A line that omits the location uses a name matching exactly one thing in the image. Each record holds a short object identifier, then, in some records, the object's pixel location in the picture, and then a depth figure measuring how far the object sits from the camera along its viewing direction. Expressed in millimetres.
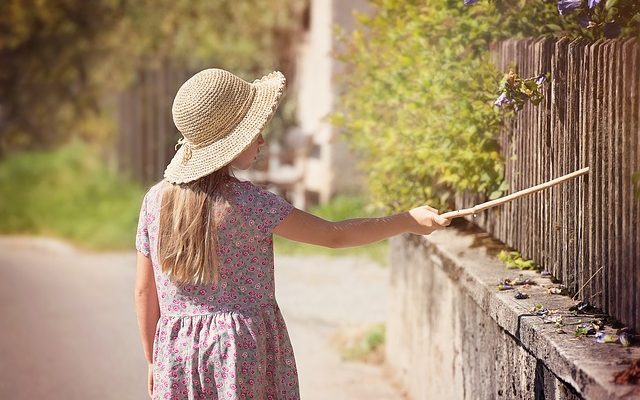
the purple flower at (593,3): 5377
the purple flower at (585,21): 6081
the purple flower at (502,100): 6281
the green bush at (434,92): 7389
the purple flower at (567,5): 5795
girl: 5344
